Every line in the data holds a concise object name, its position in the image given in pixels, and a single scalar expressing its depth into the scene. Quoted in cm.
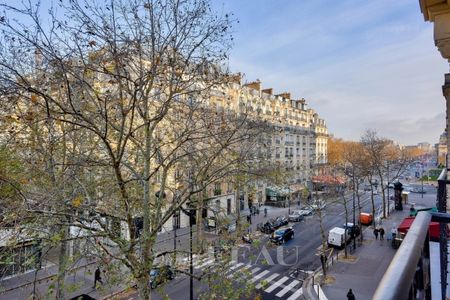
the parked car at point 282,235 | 2480
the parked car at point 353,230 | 2592
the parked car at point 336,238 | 2478
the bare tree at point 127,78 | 752
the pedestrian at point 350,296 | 1507
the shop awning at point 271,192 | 4207
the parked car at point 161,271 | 853
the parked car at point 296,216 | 3309
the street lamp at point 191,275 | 975
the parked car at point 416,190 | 5602
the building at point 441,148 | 8872
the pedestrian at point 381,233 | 2725
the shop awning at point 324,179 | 3511
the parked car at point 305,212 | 3473
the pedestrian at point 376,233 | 2753
